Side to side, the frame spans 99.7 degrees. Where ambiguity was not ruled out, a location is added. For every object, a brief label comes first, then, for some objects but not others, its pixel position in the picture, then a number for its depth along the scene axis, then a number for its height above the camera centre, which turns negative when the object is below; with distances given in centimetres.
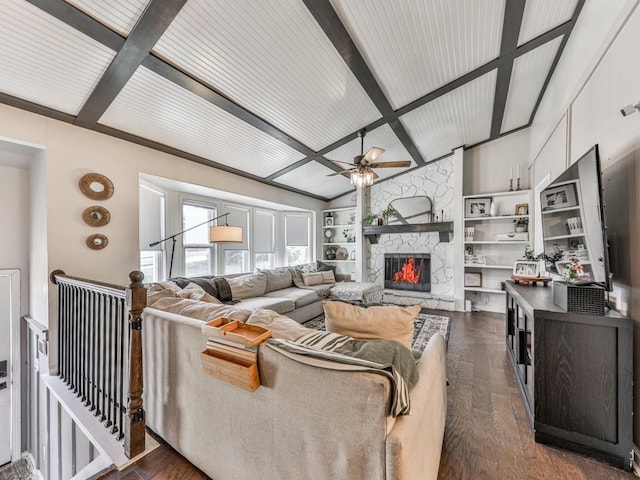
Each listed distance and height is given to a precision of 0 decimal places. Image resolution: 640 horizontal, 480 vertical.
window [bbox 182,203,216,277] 439 -6
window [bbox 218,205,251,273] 500 -18
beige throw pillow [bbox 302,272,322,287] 527 -79
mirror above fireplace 568 +61
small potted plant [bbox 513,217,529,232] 467 +24
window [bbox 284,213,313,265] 643 +2
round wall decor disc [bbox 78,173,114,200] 268 +55
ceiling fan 326 +83
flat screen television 170 +13
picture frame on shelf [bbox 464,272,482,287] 507 -78
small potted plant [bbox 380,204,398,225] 589 +55
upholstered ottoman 477 -95
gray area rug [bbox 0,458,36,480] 294 -255
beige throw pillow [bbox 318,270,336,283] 553 -79
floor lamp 364 +7
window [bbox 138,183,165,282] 376 +14
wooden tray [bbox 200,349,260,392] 114 -58
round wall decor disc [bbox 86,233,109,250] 272 -1
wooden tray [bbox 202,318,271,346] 115 -42
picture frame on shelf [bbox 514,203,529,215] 468 +50
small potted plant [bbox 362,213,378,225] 602 +43
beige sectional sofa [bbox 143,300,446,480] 90 -73
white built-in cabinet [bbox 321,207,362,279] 657 -1
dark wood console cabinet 157 -89
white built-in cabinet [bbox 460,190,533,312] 480 -14
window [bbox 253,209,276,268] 570 +1
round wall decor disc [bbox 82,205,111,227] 270 +24
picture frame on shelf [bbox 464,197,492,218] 503 +59
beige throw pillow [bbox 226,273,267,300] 402 -72
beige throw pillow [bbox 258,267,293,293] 472 -72
